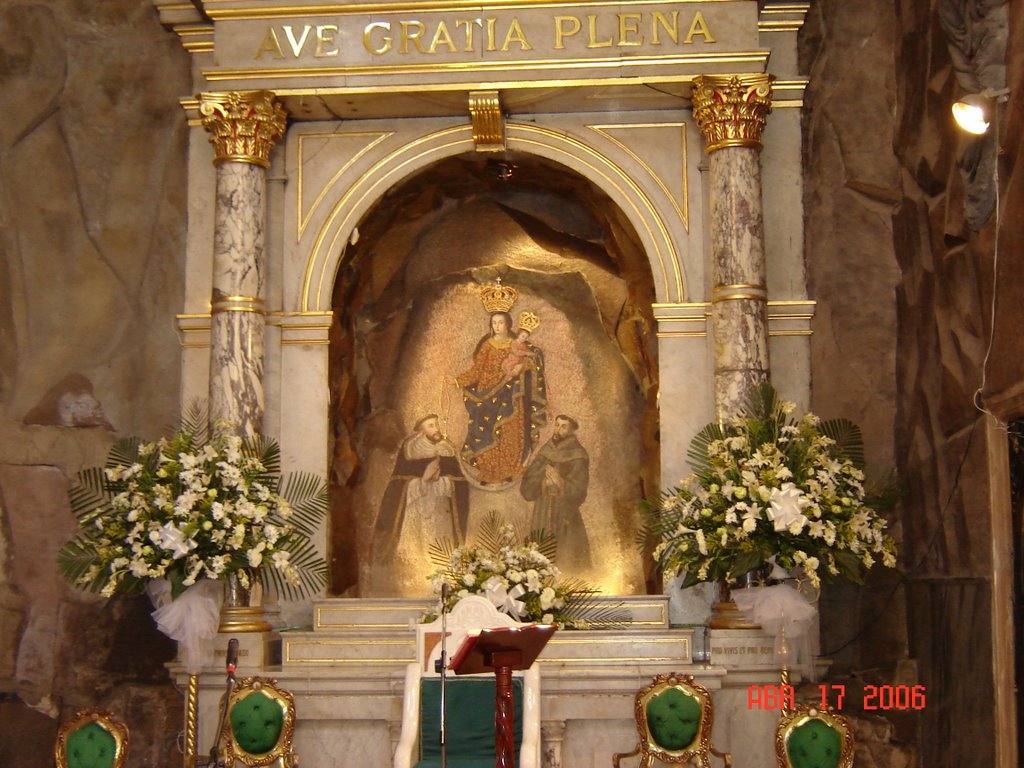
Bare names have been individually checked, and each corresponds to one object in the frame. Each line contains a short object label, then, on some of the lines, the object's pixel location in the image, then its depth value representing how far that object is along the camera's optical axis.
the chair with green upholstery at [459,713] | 7.39
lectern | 5.26
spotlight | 7.36
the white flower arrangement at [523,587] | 8.80
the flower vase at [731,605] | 8.59
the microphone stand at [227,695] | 6.09
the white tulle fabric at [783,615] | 8.09
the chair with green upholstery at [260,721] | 7.73
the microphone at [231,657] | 6.13
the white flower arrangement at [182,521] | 8.20
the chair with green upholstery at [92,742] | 7.14
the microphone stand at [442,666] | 5.71
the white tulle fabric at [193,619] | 8.23
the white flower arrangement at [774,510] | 7.99
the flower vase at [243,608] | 8.95
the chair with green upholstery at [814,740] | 7.23
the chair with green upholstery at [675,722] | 7.71
